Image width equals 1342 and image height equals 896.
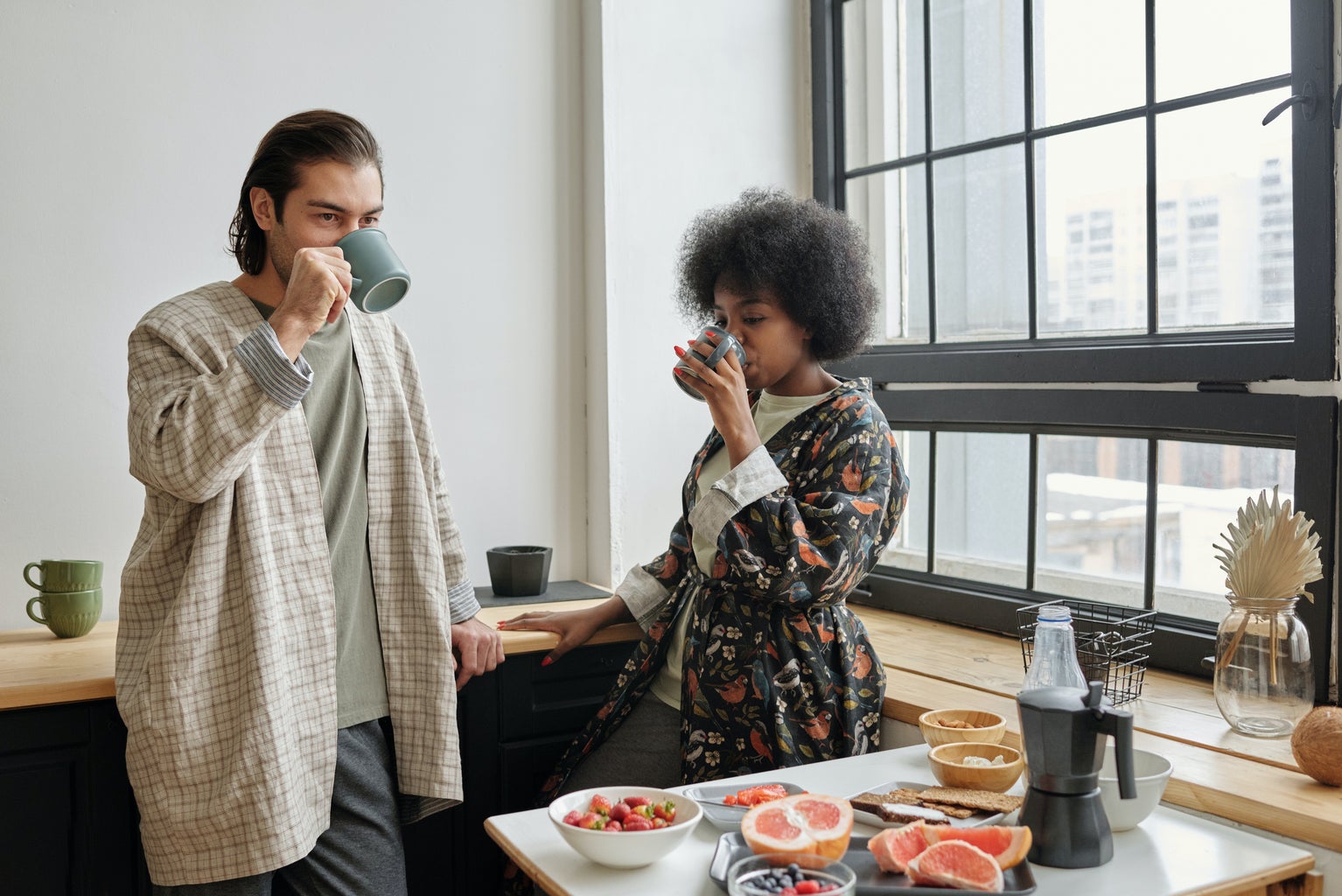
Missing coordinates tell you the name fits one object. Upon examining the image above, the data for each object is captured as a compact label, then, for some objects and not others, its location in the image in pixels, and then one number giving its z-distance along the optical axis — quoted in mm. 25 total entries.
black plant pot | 2510
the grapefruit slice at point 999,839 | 1218
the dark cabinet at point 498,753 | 2176
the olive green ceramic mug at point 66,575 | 2072
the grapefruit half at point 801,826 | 1208
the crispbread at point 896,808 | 1356
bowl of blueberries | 1113
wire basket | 1905
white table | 1221
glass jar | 1646
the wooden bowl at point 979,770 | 1476
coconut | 1469
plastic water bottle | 1599
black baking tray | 1177
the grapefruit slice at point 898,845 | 1231
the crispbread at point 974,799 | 1392
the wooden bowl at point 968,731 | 1654
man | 1560
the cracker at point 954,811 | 1376
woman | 1802
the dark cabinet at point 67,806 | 1786
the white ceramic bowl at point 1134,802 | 1355
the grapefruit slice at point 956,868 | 1168
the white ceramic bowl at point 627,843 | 1226
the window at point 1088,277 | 1973
